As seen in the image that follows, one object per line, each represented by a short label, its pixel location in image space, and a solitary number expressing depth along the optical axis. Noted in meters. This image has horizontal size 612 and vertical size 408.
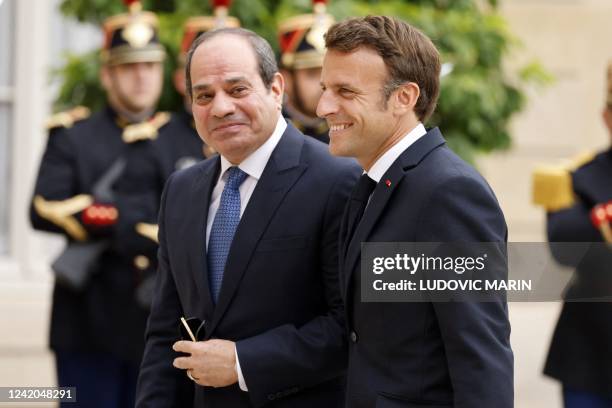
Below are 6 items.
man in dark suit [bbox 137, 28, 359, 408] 6.51
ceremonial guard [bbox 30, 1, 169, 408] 11.14
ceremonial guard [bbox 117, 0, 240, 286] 11.05
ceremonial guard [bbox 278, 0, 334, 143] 11.32
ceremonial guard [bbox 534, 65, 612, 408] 9.43
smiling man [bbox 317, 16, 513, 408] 5.60
